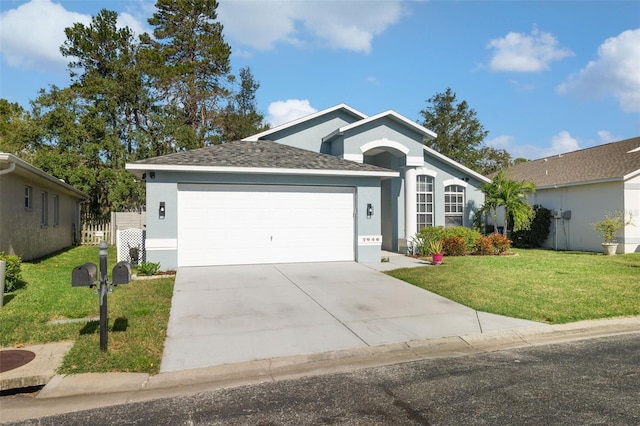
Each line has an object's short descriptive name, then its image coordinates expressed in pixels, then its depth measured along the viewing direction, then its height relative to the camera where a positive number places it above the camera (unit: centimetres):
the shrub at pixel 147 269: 1094 -127
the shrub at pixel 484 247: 1566 -105
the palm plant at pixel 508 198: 1817 +92
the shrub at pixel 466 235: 1580 -61
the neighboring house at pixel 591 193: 1683 +113
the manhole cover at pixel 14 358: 480 -167
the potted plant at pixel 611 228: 1644 -38
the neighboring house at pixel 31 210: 1137 +38
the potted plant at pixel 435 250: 1285 -106
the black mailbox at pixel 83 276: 505 -68
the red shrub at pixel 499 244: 1592 -95
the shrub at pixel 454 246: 1508 -98
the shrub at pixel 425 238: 1554 -73
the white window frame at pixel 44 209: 1538 +46
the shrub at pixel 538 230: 2030 -54
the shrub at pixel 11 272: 871 -108
